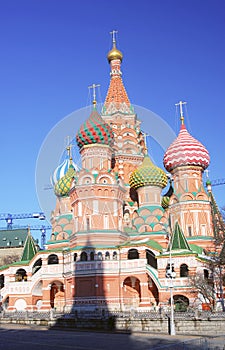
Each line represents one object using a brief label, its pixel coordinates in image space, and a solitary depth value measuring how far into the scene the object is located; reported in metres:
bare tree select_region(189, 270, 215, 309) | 27.98
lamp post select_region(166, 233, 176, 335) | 20.91
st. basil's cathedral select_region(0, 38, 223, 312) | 31.94
